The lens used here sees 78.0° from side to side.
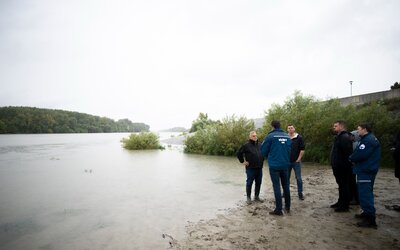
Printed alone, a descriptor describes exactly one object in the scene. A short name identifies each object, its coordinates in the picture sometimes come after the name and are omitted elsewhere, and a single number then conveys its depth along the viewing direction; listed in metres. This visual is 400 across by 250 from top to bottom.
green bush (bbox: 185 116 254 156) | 21.39
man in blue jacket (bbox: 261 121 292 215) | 5.90
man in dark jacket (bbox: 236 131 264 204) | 7.33
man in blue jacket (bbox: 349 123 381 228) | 5.00
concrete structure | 22.72
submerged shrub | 31.55
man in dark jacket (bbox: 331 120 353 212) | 6.00
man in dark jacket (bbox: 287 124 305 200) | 7.29
